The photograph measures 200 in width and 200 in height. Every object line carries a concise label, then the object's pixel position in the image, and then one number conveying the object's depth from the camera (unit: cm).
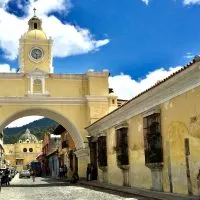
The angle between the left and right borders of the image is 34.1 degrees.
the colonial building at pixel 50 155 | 4175
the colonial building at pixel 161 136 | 951
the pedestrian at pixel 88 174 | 1946
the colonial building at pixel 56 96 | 2018
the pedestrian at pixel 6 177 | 2000
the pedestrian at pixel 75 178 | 2035
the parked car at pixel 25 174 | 3596
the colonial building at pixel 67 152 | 2860
